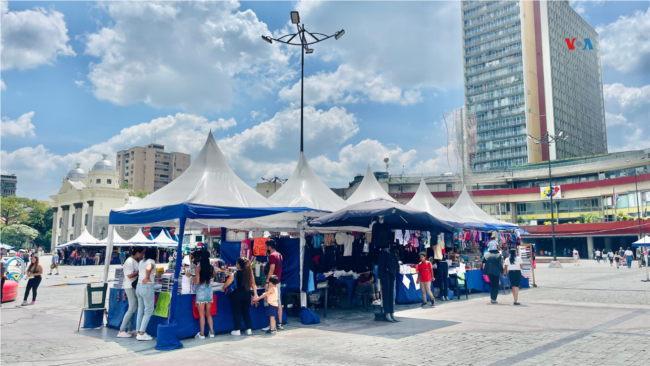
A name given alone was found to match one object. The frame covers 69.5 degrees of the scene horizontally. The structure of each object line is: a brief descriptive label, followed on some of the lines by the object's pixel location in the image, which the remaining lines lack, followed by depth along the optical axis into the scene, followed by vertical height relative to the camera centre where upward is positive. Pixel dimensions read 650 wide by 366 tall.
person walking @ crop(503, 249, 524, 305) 13.52 -0.79
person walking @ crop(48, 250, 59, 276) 31.71 -1.40
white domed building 83.62 +8.12
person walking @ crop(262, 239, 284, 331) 9.72 -0.50
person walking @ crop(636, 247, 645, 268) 34.19 -1.18
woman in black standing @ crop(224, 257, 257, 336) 9.24 -0.96
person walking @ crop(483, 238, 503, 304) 13.88 -0.77
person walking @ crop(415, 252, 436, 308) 13.45 -0.92
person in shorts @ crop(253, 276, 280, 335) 9.48 -1.13
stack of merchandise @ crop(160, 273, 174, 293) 8.98 -0.74
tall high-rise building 106.00 +39.03
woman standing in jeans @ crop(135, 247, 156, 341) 8.84 -0.94
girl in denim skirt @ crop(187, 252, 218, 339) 8.78 -0.84
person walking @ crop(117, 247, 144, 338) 9.20 -0.87
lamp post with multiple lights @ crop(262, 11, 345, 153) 16.55 +7.51
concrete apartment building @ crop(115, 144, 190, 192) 150.38 +25.84
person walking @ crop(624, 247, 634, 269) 34.78 -1.06
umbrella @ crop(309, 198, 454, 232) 10.60 +0.63
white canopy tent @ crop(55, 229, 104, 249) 44.69 +0.32
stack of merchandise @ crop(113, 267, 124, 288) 9.99 -0.72
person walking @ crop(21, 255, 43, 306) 14.54 -1.05
